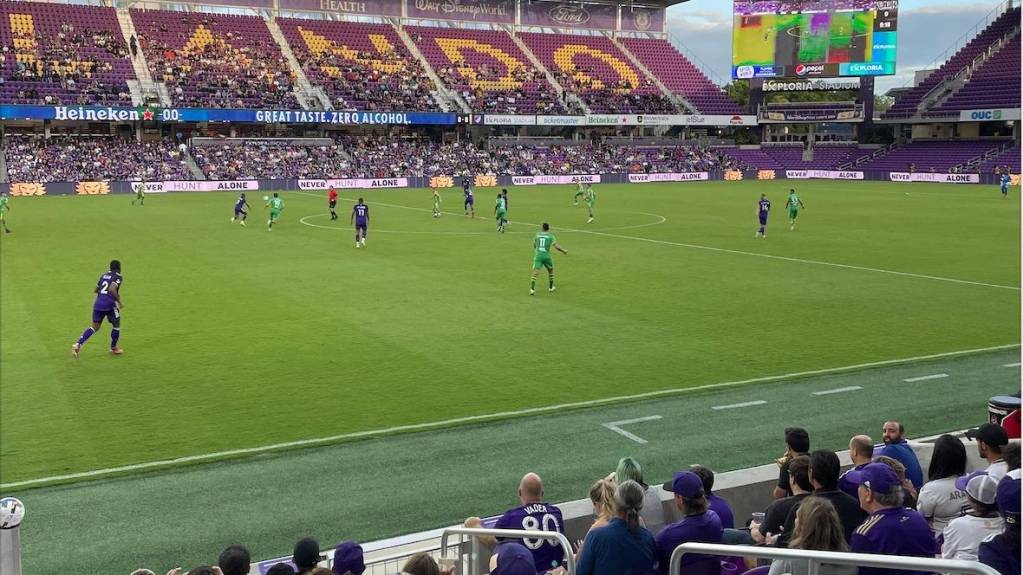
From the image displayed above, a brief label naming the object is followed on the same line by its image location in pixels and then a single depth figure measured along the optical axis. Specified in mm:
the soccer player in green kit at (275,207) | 36812
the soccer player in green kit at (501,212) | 36000
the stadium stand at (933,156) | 76500
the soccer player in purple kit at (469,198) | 44312
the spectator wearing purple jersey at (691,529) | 5918
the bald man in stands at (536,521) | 6785
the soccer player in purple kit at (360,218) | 30859
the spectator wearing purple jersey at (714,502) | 6969
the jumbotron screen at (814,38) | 74438
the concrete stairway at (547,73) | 86812
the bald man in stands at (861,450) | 7453
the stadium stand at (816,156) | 85812
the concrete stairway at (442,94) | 80250
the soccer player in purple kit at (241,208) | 39000
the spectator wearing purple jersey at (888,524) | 5809
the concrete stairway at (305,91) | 74125
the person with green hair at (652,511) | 7393
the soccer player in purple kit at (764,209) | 34000
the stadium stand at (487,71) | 82938
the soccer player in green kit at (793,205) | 37750
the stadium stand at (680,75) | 92625
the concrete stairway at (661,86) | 91438
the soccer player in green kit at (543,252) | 22281
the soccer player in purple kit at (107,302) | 16250
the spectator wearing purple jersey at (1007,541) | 5188
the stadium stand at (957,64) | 84500
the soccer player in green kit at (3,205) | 35125
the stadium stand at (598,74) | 88312
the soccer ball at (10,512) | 4477
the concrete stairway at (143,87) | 68312
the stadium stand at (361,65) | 77062
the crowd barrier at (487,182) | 58156
